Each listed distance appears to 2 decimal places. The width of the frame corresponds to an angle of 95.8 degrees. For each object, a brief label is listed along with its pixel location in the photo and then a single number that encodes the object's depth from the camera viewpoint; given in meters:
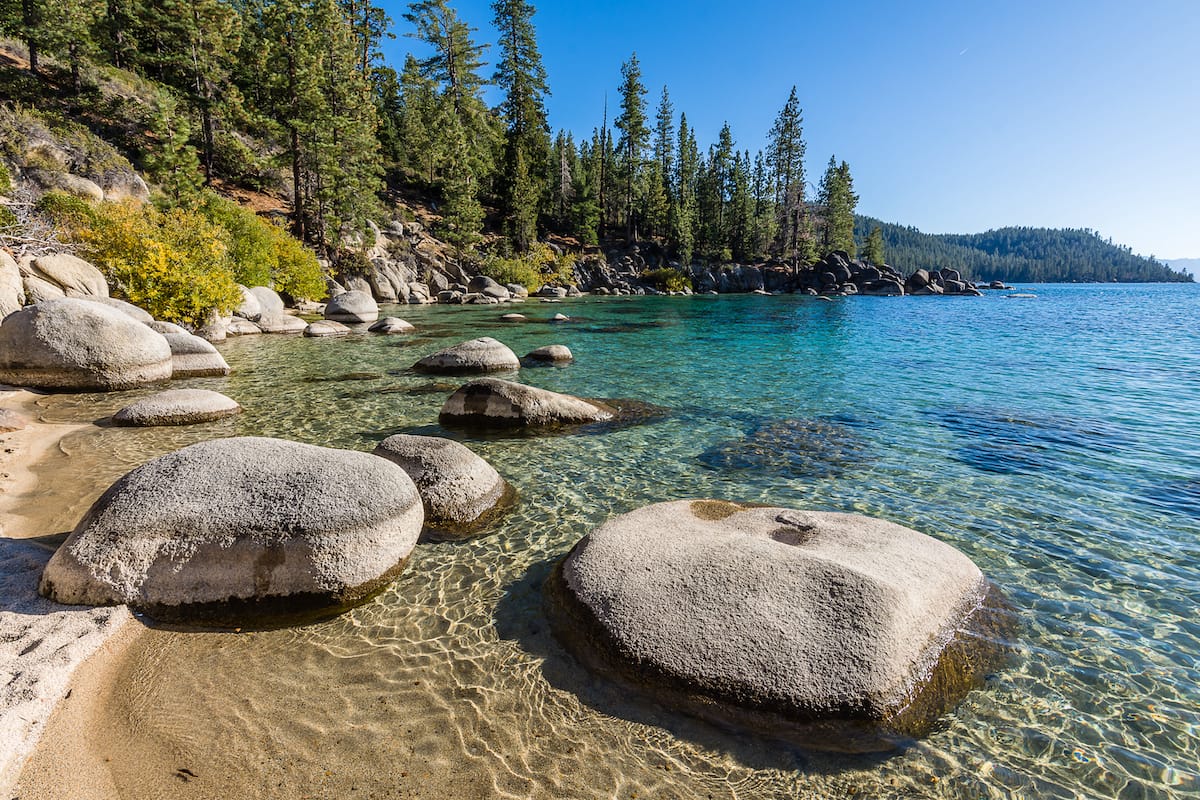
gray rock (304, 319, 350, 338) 23.47
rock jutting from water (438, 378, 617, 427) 10.45
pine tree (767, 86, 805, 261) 85.00
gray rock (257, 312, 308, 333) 24.50
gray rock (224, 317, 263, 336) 22.84
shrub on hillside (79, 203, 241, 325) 17.41
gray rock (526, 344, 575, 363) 18.05
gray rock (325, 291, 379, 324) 29.41
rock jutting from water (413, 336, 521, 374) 15.78
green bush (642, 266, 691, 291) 74.00
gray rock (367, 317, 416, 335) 25.28
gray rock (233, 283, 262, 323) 24.47
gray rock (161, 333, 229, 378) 14.50
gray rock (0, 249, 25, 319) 13.68
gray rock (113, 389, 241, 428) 9.84
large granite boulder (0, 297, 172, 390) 11.74
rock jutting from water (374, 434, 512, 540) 6.48
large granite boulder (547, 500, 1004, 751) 3.65
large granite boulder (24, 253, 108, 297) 15.99
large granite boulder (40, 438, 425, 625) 4.52
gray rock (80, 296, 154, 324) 15.11
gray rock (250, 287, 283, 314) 25.47
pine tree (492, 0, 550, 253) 72.12
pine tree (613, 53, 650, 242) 81.19
